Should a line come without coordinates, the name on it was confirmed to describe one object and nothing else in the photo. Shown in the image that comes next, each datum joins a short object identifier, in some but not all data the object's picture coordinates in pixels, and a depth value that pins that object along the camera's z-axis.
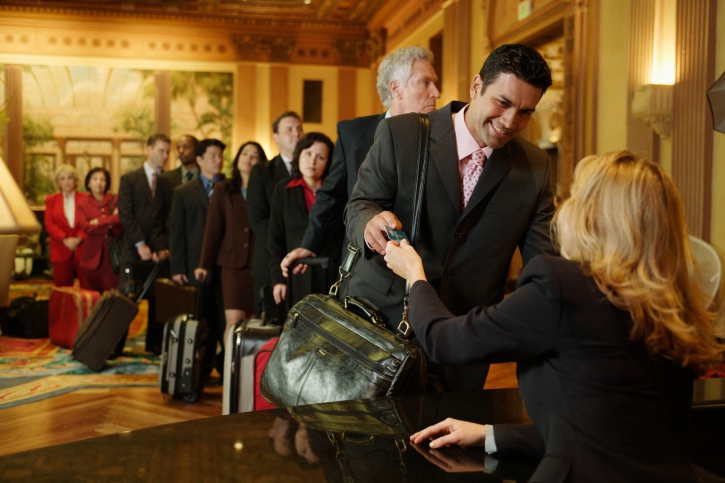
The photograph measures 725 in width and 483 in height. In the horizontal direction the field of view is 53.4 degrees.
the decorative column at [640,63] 6.25
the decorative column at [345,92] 16.69
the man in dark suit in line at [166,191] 6.65
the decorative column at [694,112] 5.52
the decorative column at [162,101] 15.88
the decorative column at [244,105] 16.06
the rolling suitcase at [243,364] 3.32
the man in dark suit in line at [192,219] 5.63
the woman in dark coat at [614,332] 1.18
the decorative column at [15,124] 15.42
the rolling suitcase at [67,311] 6.73
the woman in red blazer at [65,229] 8.05
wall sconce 5.99
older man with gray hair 3.11
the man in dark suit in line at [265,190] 4.55
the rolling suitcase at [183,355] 4.71
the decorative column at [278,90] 16.25
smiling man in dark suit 2.10
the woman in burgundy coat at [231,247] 5.01
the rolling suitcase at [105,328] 5.91
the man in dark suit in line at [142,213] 6.71
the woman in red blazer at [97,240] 7.31
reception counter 1.23
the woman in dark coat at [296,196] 4.12
